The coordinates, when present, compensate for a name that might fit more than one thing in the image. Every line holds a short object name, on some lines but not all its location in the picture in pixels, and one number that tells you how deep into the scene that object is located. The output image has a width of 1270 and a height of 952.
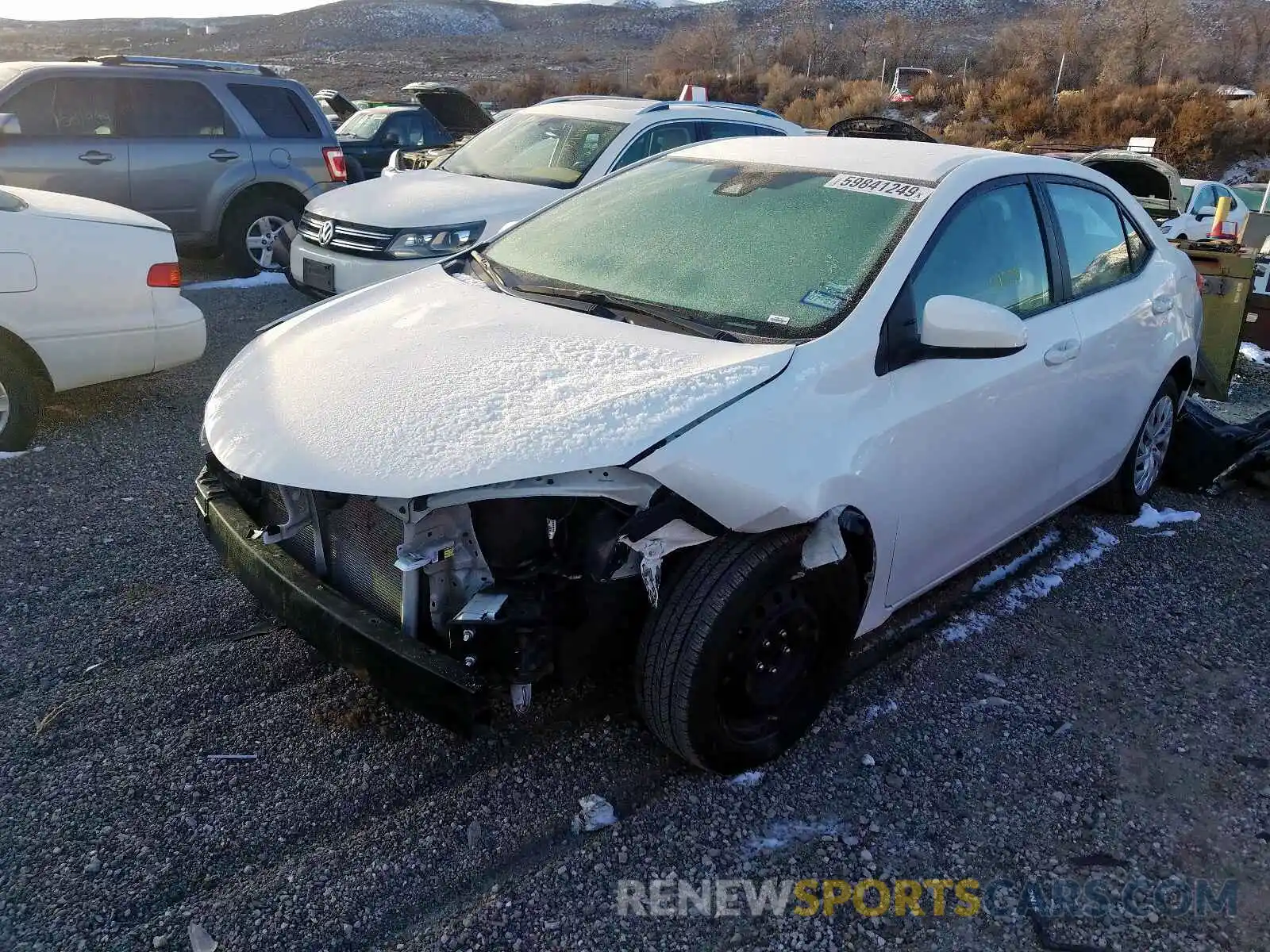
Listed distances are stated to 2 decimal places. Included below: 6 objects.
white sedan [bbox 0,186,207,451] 4.69
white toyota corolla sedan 2.46
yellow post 6.95
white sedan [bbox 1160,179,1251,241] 11.07
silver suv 7.91
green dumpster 6.34
